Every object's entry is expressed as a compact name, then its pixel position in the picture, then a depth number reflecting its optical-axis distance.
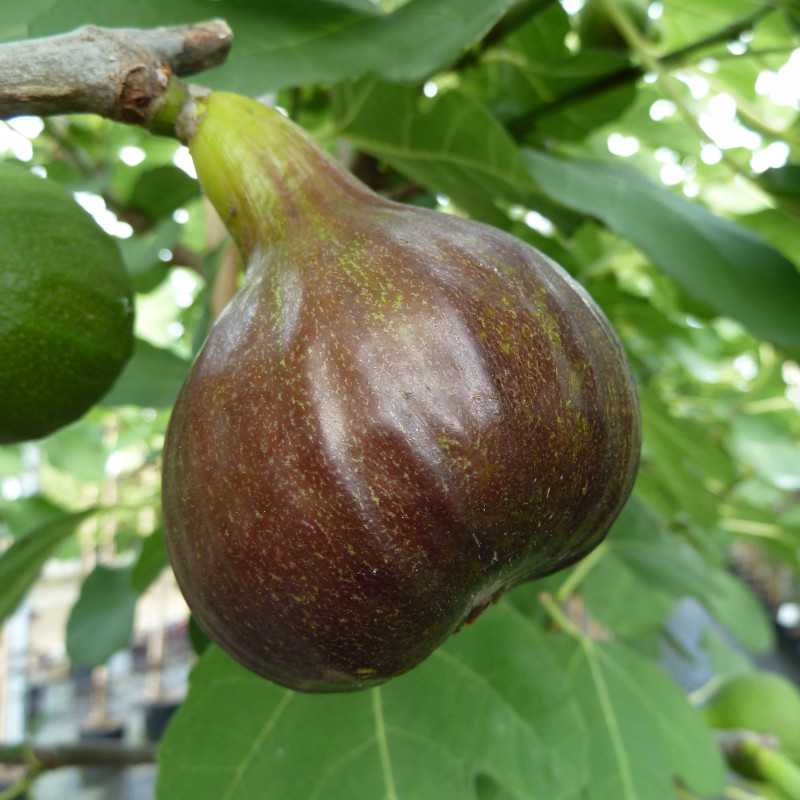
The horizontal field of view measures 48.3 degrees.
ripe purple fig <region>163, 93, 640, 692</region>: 0.08
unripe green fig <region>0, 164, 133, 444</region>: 0.11
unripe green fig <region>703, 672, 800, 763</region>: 0.30
